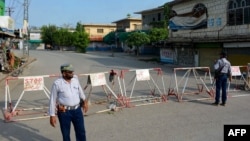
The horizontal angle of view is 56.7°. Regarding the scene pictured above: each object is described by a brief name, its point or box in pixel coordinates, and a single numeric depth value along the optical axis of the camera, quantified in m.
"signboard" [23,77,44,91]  6.72
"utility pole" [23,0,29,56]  21.86
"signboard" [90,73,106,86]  7.33
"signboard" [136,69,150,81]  8.35
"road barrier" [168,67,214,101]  8.79
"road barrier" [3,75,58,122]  6.54
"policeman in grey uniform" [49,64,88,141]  4.11
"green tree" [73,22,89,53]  48.42
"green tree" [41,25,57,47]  59.19
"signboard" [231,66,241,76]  10.15
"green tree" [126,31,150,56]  34.77
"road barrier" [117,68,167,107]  7.86
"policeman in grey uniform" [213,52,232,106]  7.65
